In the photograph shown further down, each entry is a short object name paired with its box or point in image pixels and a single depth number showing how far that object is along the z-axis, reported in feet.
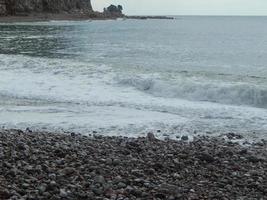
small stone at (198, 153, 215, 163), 33.39
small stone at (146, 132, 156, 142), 39.63
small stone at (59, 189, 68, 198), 24.73
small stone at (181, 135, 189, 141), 40.93
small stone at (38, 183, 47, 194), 25.01
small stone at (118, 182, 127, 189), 26.73
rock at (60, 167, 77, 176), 28.04
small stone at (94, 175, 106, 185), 27.02
